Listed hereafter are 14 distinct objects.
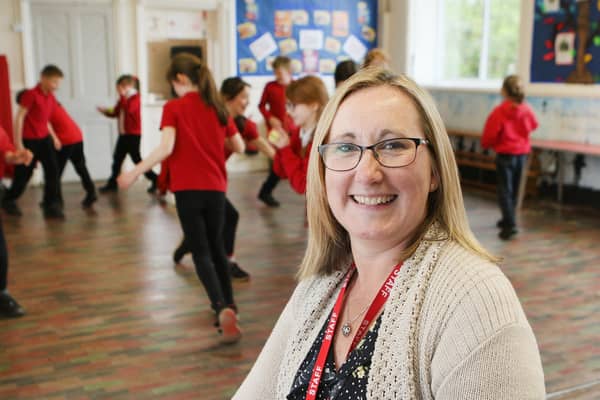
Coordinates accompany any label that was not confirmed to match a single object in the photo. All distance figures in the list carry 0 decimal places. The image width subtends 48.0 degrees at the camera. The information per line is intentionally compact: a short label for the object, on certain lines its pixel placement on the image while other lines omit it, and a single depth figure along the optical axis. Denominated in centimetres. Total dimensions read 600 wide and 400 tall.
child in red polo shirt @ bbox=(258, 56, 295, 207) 748
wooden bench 717
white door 860
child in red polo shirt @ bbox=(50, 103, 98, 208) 700
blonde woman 109
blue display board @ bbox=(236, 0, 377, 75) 975
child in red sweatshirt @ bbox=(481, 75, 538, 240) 596
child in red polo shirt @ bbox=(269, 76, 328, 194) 366
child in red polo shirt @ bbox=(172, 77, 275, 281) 432
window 899
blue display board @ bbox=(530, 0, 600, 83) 732
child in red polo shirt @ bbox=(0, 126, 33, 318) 395
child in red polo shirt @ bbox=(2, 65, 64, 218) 658
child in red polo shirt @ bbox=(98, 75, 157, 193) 774
